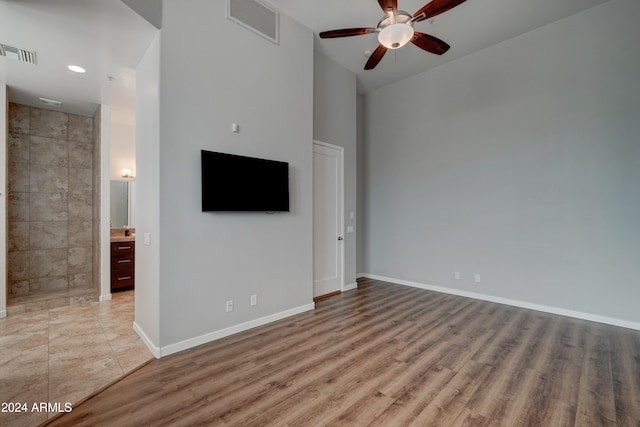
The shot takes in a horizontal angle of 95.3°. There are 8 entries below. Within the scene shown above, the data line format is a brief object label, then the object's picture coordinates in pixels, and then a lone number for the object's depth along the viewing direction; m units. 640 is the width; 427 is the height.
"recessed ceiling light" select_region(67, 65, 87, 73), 3.29
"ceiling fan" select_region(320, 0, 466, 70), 2.57
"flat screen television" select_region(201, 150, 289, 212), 2.99
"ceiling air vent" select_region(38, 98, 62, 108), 4.19
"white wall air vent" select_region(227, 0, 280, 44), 3.22
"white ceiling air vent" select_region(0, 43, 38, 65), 2.88
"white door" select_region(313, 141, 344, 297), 4.65
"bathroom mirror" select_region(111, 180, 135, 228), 5.59
